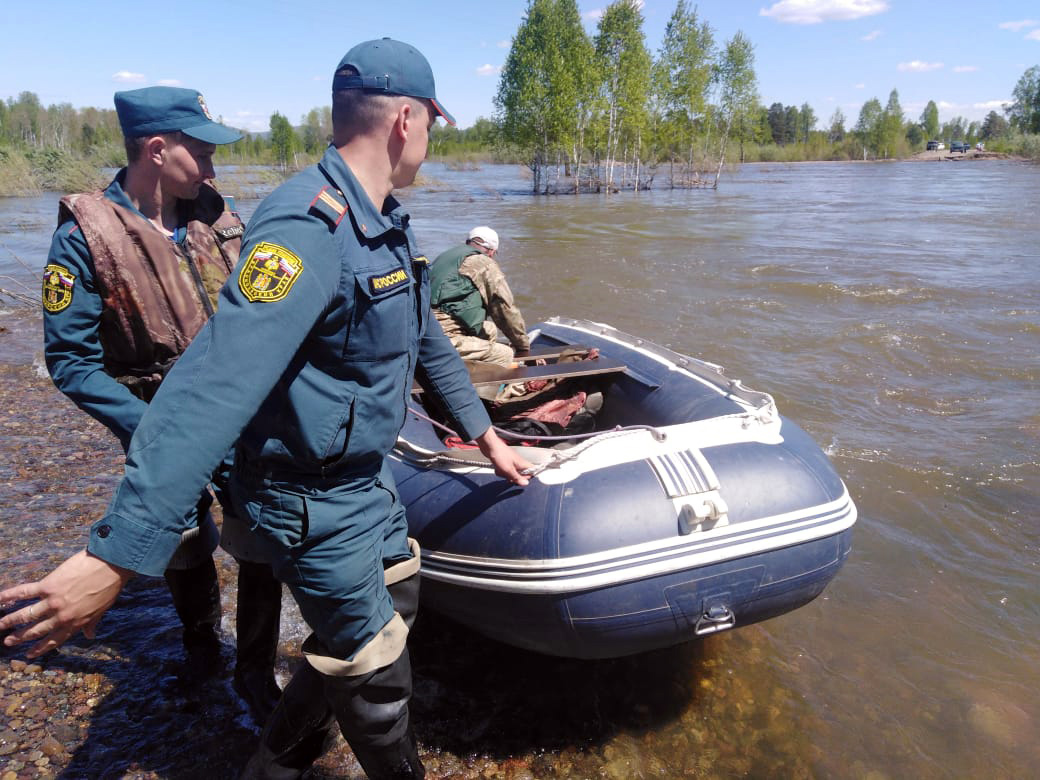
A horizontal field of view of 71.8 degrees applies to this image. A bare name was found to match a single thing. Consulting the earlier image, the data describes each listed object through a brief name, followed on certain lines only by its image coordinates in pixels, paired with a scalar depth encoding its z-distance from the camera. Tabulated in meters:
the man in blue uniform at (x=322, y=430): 1.08
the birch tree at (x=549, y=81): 30.95
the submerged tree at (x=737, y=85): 35.34
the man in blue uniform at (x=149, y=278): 1.92
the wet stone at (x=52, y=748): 2.20
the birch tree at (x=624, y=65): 31.44
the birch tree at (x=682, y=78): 33.75
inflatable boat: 2.28
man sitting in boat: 4.27
